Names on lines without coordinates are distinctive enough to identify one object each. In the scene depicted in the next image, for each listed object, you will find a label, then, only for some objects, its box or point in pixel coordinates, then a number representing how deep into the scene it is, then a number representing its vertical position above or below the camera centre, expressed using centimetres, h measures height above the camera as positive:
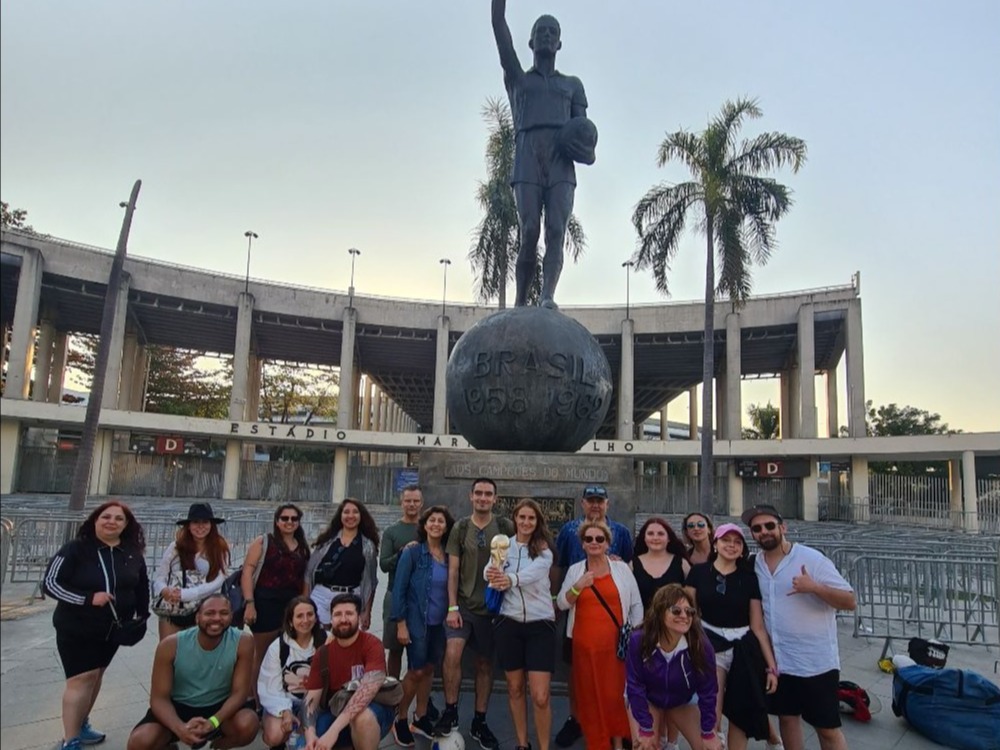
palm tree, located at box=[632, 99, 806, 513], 1942 +791
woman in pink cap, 370 -85
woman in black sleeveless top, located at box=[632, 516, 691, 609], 409 -52
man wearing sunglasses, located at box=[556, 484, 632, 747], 440 -43
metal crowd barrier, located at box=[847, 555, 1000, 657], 752 -127
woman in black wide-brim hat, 431 -73
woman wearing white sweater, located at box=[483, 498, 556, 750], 388 -92
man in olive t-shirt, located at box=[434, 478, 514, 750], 416 -83
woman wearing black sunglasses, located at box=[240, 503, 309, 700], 453 -78
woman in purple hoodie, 350 -102
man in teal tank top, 357 -122
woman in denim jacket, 425 -90
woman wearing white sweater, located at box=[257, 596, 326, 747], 371 -114
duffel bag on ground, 432 -145
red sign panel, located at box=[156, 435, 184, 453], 2811 +42
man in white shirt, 361 -81
